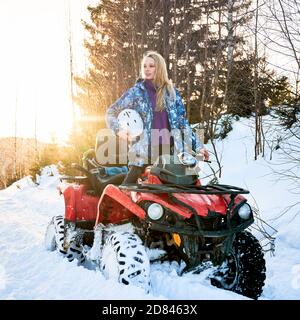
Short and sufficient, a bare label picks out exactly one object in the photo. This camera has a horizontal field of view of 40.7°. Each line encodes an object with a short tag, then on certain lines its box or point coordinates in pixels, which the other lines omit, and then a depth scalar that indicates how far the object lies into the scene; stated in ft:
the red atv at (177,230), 9.17
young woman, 11.98
